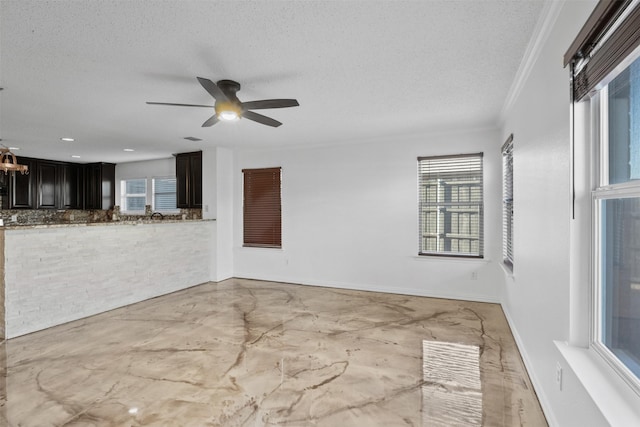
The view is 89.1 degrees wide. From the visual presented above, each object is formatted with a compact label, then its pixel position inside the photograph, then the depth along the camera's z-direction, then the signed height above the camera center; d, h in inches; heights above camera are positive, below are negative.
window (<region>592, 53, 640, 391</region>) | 50.4 -2.2
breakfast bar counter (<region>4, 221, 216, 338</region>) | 138.0 -28.7
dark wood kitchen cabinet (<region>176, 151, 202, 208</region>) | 241.4 +24.8
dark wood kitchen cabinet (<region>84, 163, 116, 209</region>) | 295.6 +25.2
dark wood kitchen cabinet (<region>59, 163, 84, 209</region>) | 291.4 +24.6
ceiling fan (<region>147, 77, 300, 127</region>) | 108.4 +37.1
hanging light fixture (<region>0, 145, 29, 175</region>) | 161.6 +24.1
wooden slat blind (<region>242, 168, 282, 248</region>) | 233.6 +3.3
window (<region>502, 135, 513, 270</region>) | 150.6 +4.5
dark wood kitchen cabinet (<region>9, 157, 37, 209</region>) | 259.8 +19.7
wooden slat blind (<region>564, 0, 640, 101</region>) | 45.8 +27.2
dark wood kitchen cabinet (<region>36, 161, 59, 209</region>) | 275.4 +24.3
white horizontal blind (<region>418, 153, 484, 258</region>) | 183.2 +4.2
